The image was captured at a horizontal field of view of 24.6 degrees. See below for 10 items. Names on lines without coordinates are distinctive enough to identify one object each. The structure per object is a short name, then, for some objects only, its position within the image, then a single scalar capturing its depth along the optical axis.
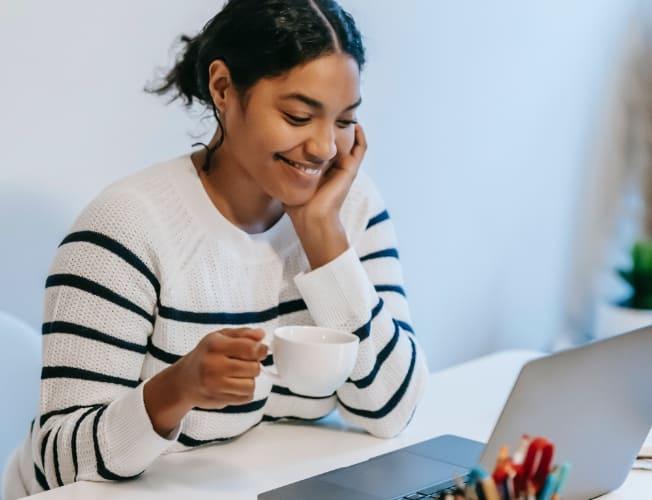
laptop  1.28
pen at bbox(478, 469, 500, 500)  1.04
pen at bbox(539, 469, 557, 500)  1.06
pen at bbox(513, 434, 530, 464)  1.08
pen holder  1.05
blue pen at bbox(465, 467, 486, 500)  1.04
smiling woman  1.55
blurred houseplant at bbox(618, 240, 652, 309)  2.96
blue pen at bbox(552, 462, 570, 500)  1.07
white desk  1.50
